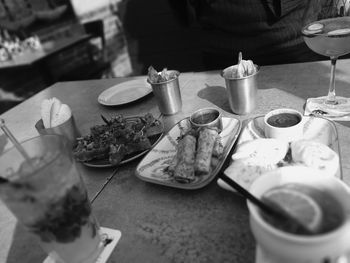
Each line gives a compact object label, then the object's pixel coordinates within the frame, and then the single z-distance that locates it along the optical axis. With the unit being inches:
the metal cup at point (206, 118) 39.3
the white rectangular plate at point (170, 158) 31.2
